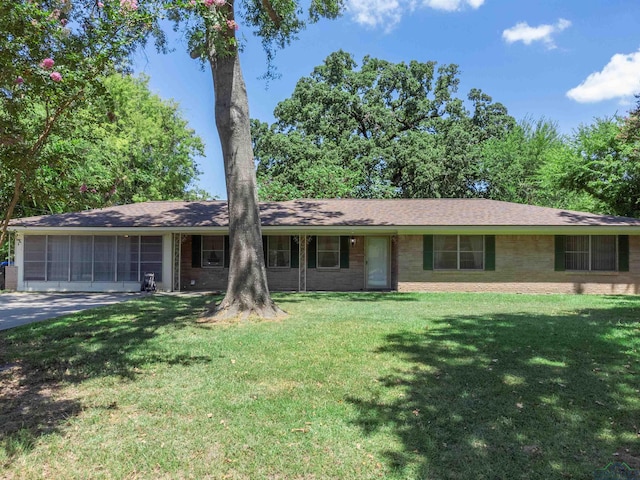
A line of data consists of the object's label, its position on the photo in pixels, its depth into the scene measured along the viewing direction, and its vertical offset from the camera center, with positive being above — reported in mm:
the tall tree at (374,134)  27109 +6887
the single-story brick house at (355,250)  15102 -523
